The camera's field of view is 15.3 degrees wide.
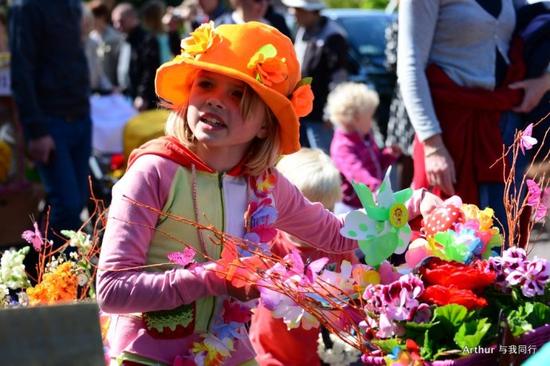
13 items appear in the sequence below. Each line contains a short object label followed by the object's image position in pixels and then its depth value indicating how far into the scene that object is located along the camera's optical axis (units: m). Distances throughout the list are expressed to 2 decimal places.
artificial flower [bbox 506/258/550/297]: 4.67
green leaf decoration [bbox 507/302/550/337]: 4.49
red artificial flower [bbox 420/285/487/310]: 4.53
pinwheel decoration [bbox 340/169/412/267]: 5.00
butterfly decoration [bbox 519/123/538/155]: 5.25
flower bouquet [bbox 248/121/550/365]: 4.42
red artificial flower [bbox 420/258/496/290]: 4.68
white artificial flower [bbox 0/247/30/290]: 6.00
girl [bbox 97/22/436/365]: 5.04
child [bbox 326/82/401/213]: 11.65
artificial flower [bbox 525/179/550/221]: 5.19
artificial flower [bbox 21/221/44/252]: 5.85
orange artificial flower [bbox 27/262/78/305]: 5.78
